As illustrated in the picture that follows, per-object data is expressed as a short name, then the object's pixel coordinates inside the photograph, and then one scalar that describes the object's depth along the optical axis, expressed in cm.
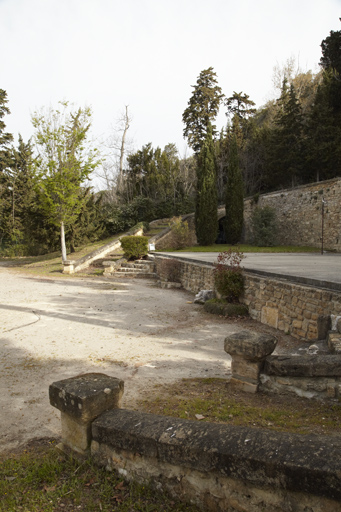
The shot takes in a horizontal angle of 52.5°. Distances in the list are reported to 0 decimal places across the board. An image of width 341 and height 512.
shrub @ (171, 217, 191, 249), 2422
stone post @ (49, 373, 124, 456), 232
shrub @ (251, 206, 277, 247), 2405
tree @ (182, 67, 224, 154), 3268
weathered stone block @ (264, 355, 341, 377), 323
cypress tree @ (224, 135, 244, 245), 2567
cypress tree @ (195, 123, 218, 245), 2511
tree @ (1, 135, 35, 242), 2851
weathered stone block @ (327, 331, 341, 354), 380
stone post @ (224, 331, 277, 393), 352
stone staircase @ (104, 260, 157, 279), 1559
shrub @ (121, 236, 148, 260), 1770
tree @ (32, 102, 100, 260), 1866
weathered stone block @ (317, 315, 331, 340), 493
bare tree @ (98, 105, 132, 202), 3356
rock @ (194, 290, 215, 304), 920
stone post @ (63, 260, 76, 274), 1676
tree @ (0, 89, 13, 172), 2900
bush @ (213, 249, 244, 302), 805
